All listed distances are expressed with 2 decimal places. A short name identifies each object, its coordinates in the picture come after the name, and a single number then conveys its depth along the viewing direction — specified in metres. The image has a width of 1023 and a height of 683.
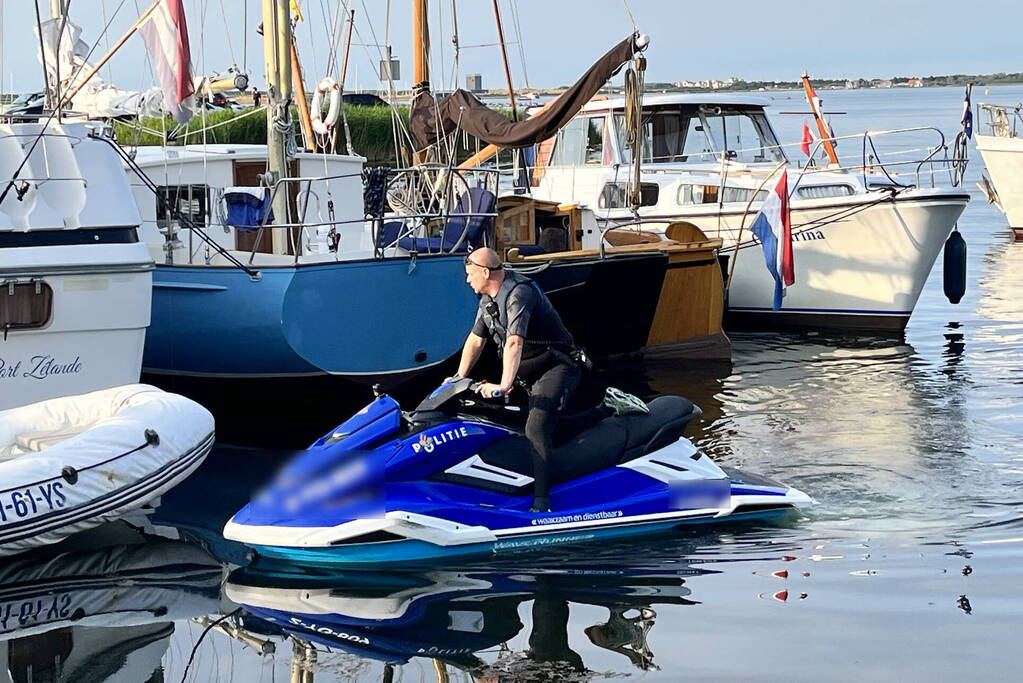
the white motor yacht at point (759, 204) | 17.17
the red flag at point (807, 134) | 21.98
